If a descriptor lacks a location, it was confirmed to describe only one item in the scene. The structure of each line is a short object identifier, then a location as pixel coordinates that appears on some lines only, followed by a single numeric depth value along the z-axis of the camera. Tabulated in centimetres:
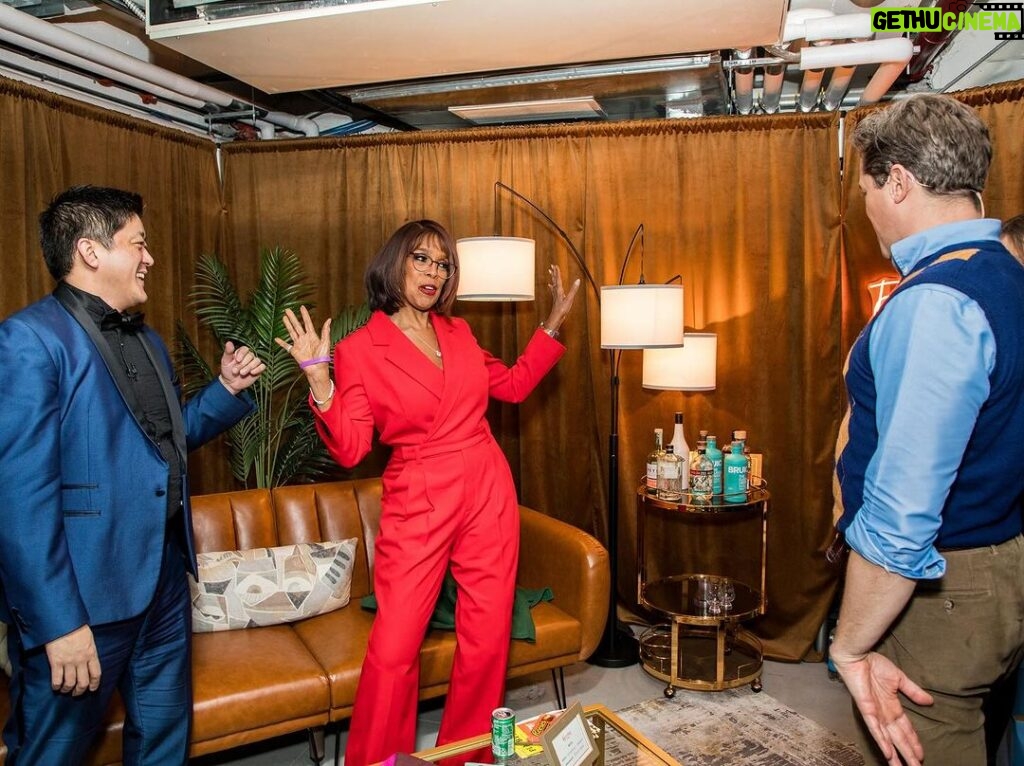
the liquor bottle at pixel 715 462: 329
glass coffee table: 185
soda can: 178
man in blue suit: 166
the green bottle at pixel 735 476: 323
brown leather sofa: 229
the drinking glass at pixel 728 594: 321
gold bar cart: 308
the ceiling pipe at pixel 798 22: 282
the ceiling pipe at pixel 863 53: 279
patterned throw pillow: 266
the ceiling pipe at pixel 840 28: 273
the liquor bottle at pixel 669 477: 328
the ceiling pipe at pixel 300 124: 413
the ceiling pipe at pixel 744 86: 309
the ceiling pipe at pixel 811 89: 318
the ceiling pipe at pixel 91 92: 318
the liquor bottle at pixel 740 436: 329
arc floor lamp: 292
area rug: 264
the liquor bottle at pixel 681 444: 334
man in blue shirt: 120
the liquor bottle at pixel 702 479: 322
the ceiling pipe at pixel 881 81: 297
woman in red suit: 236
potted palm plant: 351
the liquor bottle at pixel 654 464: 334
